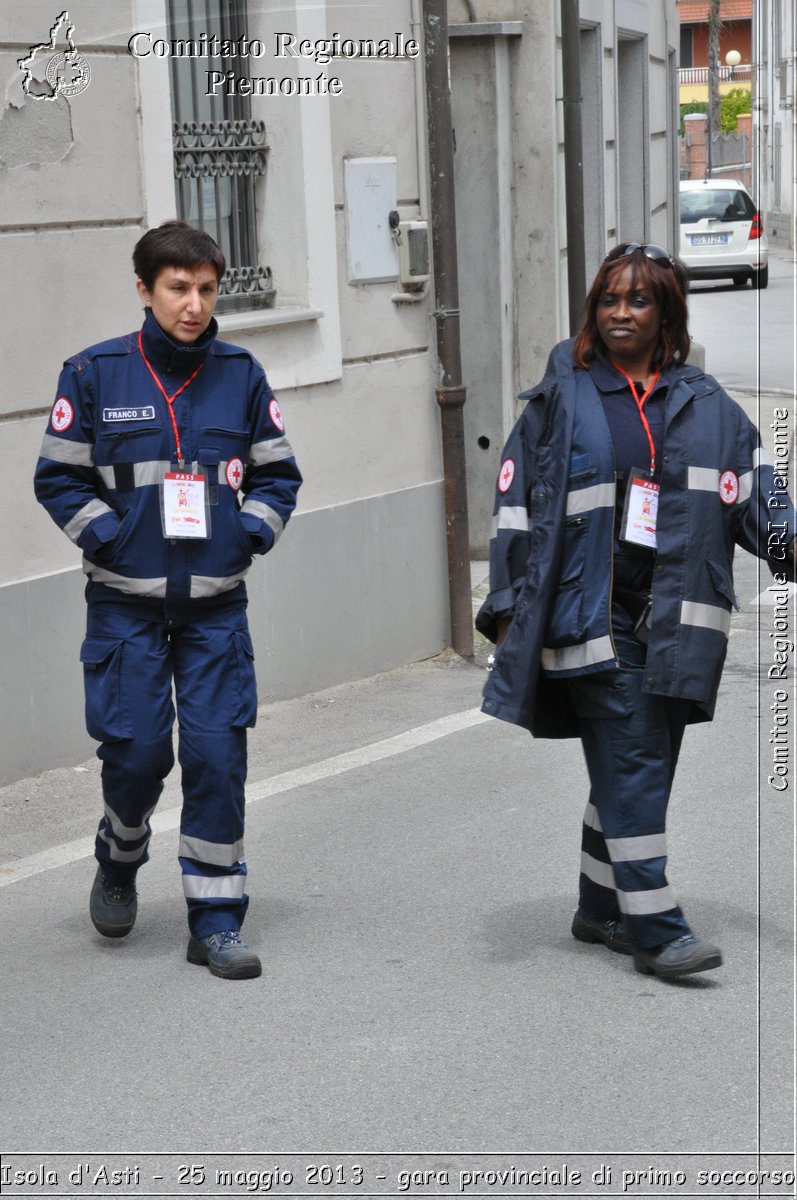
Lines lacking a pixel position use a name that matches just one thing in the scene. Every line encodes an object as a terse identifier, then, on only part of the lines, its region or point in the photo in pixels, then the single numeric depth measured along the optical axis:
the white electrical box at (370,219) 13.64
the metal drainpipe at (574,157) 17.08
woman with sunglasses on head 7.60
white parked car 51.66
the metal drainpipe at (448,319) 14.11
